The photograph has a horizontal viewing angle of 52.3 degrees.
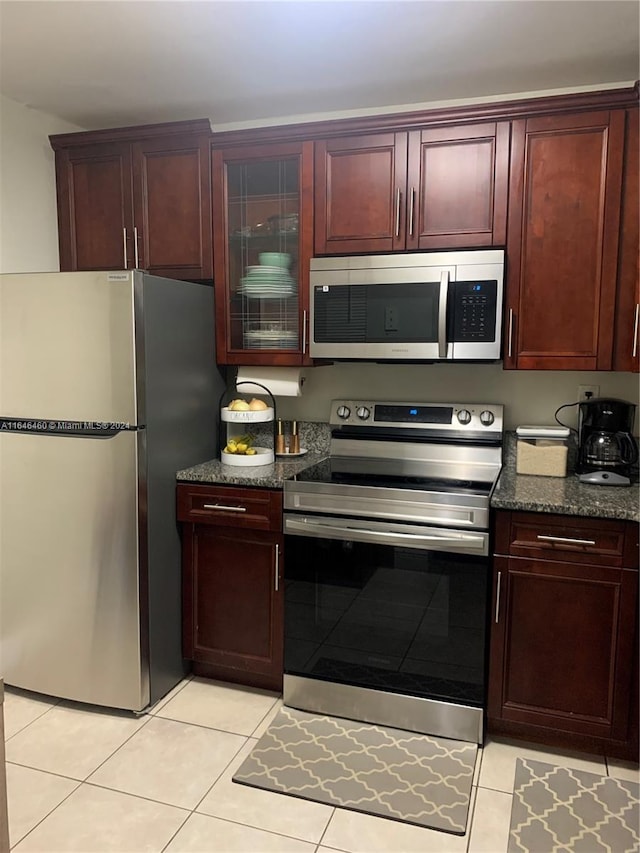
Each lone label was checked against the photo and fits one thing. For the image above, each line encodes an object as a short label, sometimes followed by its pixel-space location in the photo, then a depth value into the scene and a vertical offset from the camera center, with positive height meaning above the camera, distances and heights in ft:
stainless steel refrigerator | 7.86 -1.63
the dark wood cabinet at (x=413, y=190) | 8.08 +2.06
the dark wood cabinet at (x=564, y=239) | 7.69 +1.36
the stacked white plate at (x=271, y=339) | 9.18 +0.16
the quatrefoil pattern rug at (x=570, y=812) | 6.21 -4.62
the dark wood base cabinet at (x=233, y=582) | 8.43 -3.07
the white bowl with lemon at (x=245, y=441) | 9.12 -1.30
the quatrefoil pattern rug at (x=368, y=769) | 6.72 -4.62
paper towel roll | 9.61 -0.43
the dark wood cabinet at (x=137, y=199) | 9.27 +2.18
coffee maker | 8.03 -1.12
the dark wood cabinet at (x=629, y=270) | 7.55 +0.98
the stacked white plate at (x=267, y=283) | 9.11 +0.94
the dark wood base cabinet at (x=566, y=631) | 7.07 -3.10
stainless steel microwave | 8.10 +0.57
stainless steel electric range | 7.51 -2.90
